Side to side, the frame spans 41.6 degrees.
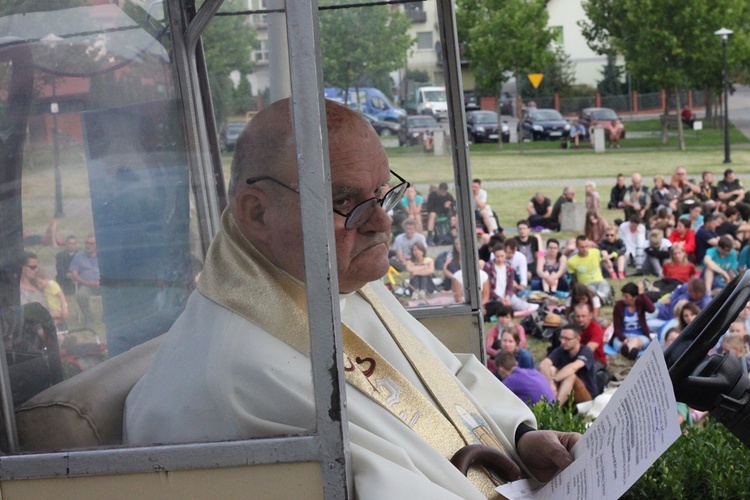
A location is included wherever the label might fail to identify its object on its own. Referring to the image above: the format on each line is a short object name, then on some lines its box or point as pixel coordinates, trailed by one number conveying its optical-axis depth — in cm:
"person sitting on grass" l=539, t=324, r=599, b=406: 820
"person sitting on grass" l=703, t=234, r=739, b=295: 1080
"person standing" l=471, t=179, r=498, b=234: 1376
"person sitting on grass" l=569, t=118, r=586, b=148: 3319
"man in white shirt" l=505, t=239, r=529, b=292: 1193
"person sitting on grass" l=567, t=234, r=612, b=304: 1209
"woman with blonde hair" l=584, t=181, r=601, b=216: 1577
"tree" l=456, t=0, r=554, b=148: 3216
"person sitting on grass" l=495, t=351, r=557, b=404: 671
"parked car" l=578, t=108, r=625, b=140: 3294
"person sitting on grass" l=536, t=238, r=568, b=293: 1226
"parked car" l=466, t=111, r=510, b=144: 3075
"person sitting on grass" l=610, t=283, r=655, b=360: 994
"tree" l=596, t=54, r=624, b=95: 3941
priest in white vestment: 176
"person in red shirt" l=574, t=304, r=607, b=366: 893
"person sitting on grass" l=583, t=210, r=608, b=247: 1405
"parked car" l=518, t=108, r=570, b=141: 3462
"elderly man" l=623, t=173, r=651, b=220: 1677
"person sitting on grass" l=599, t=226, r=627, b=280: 1311
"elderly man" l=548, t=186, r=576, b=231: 1686
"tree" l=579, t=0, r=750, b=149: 3017
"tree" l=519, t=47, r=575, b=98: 3812
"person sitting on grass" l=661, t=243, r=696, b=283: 1161
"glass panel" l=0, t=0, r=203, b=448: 190
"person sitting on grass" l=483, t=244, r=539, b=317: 1138
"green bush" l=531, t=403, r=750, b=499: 305
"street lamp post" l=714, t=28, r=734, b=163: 2406
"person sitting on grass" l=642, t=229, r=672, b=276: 1301
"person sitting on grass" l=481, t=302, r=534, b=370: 906
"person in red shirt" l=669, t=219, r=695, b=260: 1252
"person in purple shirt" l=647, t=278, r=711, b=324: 946
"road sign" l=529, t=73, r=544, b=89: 3195
